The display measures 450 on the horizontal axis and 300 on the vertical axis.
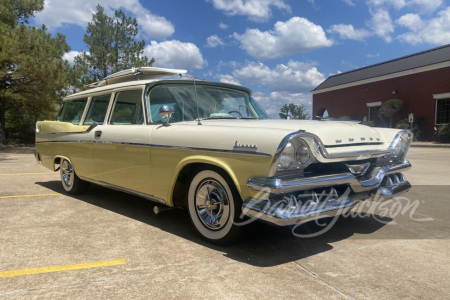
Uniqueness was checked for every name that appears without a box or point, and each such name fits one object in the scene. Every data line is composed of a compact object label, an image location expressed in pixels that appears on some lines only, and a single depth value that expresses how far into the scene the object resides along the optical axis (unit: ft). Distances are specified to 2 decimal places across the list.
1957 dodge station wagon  9.26
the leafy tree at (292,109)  197.37
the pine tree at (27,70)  48.19
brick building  82.07
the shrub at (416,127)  84.94
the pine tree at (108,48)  72.28
